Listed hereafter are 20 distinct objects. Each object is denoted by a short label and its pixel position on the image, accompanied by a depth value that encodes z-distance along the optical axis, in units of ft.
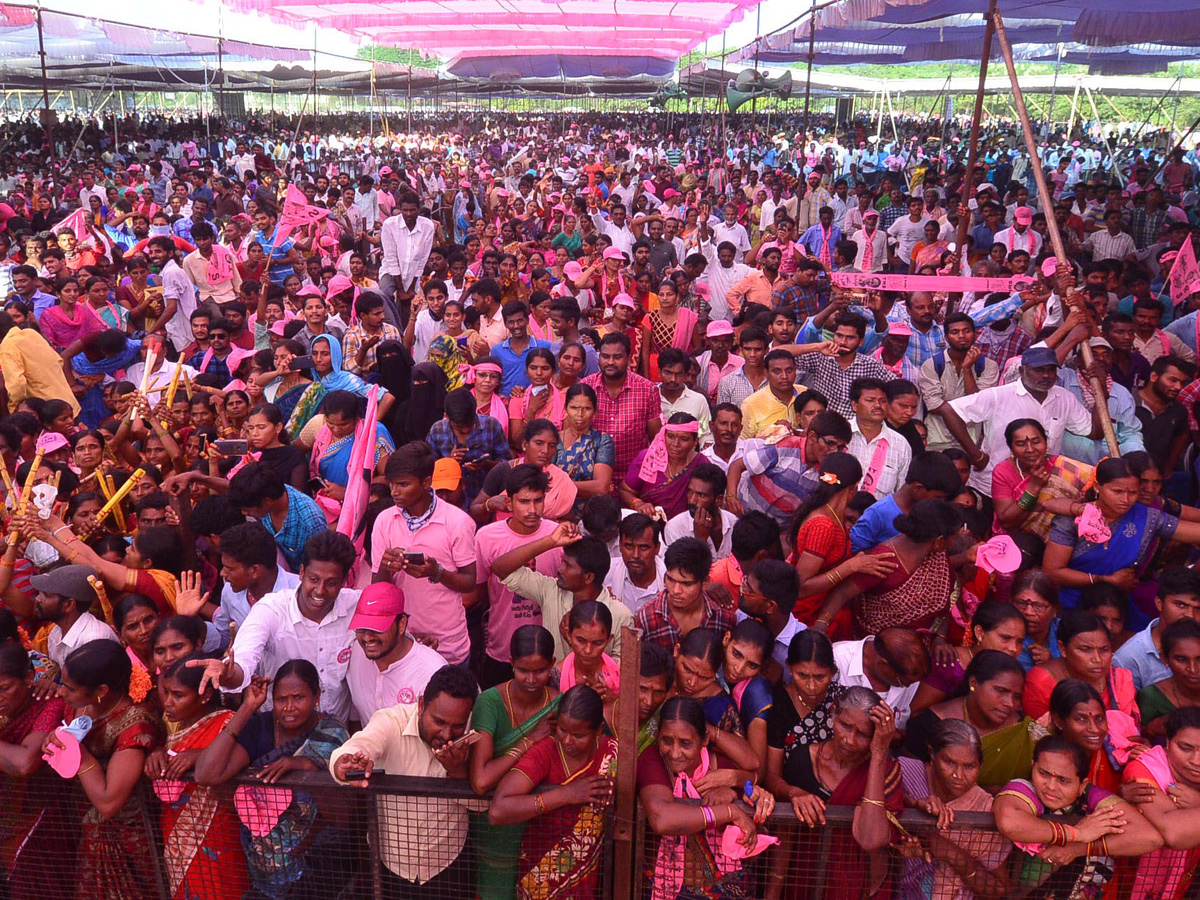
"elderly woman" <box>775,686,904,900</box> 8.22
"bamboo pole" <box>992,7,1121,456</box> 16.07
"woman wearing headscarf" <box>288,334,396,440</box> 17.30
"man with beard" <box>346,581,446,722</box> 10.25
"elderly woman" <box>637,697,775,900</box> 8.25
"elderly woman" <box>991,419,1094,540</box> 14.08
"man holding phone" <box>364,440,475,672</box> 12.29
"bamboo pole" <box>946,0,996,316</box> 19.79
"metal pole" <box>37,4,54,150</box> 40.70
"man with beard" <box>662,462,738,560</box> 13.48
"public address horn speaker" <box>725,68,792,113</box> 59.67
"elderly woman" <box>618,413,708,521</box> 14.73
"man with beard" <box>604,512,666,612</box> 12.55
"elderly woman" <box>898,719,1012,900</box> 8.35
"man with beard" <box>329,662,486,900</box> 8.96
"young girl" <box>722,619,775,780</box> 9.88
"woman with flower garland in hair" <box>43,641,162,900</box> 8.83
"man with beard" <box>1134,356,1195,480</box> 17.30
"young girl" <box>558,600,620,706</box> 10.46
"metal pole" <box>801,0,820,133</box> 37.32
